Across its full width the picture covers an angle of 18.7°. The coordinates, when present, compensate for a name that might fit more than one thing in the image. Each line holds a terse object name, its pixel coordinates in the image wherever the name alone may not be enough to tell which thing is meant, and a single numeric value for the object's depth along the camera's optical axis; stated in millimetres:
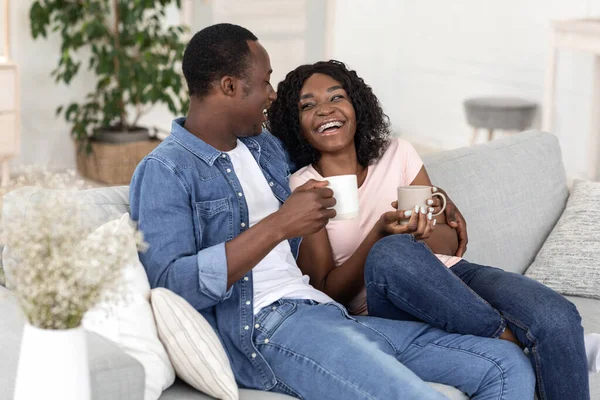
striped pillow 4121
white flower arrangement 3606
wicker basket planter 9544
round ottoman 8990
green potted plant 9263
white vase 3623
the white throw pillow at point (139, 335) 4095
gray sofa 5193
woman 4464
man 4236
